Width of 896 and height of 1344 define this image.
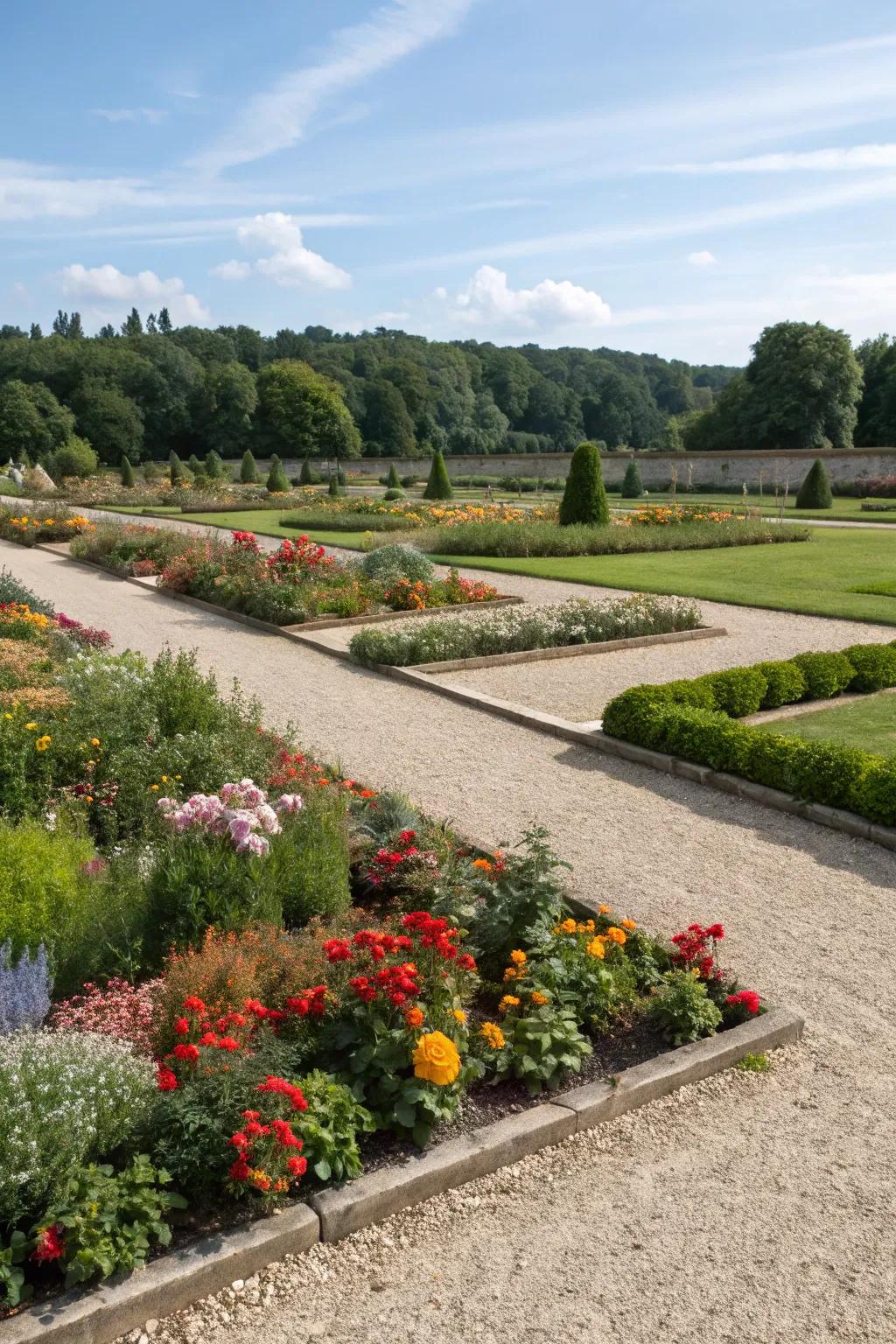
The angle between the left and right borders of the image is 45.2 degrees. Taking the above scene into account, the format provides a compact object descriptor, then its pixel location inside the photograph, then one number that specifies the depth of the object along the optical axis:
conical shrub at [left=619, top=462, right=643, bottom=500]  37.56
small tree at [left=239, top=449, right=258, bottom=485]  47.53
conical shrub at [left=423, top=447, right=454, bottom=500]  34.03
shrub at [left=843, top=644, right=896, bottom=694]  9.33
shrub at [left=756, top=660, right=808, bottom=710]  8.69
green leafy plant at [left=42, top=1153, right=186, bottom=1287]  2.74
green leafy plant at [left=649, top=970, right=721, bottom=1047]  3.99
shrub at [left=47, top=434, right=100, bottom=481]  44.00
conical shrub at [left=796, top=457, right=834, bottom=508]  31.58
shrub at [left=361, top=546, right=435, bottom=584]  13.91
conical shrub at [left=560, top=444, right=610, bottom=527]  21.83
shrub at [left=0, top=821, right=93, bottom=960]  4.06
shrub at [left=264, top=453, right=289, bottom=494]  39.40
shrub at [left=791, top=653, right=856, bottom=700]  9.02
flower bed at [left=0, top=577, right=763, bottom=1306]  2.97
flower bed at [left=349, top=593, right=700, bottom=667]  10.62
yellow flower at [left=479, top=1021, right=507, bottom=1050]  3.68
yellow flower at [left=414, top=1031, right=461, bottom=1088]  3.35
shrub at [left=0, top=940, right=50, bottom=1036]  3.53
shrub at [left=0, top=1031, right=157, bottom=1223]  2.81
